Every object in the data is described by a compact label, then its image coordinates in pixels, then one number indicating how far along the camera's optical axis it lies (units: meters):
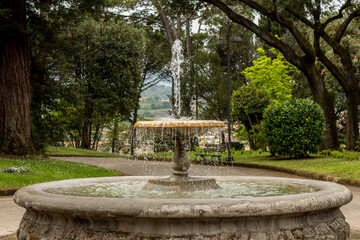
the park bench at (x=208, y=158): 20.02
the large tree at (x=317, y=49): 19.39
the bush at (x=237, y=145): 32.88
